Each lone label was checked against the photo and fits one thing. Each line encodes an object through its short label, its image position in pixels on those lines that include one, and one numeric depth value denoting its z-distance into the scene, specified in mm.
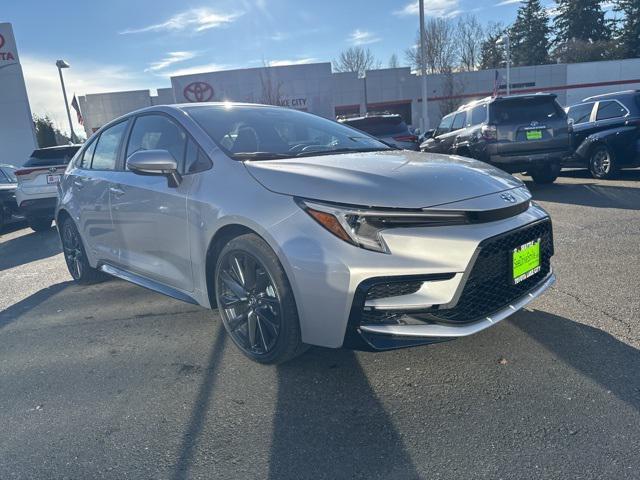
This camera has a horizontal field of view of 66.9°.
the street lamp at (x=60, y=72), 23628
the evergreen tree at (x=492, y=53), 58597
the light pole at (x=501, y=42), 62828
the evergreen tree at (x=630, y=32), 54406
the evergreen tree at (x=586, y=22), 60062
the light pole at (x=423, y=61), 21359
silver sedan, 2410
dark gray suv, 8625
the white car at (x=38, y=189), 8805
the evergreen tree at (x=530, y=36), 64125
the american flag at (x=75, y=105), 24578
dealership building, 37938
